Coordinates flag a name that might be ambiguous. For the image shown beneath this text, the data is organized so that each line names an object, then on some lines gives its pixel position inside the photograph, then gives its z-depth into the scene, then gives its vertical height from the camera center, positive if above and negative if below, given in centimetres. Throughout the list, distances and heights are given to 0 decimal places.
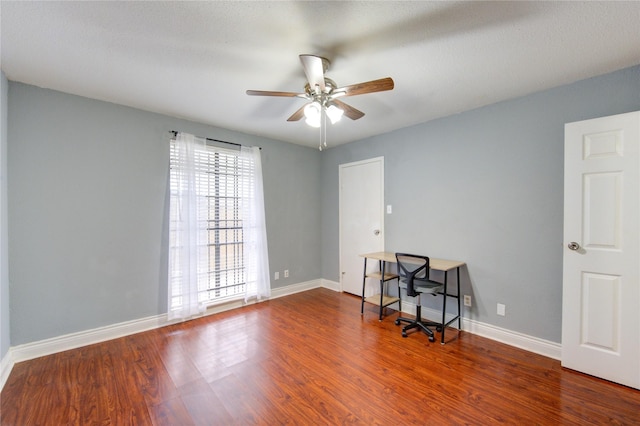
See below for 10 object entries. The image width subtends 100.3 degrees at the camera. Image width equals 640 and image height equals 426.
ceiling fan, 179 +91
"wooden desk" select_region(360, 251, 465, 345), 287 -84
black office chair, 281 -79
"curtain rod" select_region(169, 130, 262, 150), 324 +95
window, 322 -15
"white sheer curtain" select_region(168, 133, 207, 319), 320 -26
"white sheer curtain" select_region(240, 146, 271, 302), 387 -26
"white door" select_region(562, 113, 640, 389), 202 -29
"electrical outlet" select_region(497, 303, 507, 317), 276 -101
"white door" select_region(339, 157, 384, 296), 399 -7
